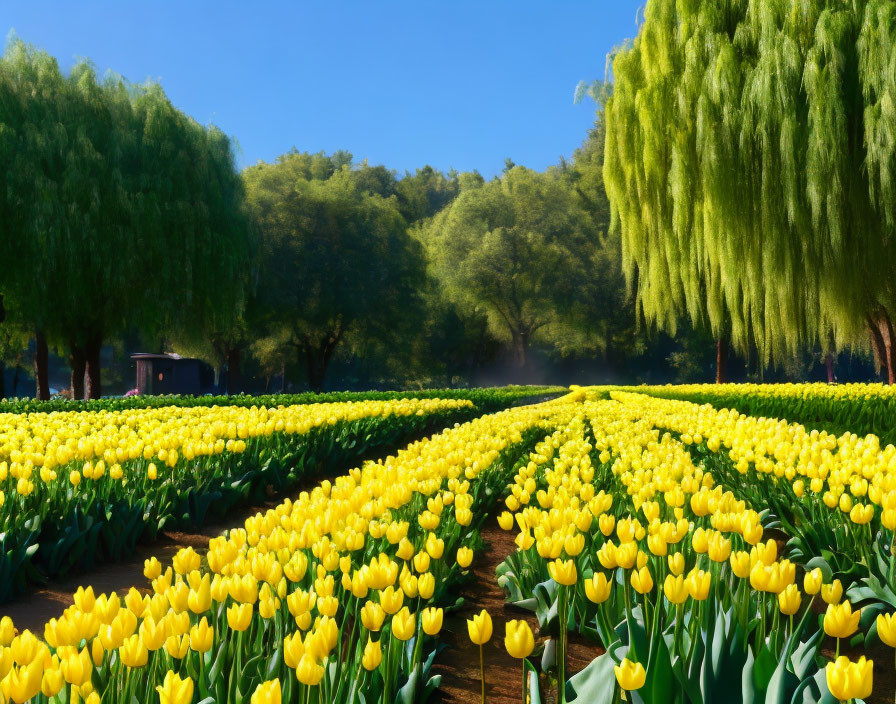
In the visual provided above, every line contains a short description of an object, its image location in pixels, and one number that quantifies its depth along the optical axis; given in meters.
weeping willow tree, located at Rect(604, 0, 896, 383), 8.56
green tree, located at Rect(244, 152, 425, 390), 24.14
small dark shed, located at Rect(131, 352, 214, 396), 24.80
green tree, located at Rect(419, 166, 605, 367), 32.62
